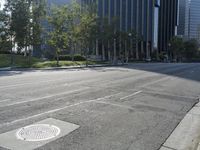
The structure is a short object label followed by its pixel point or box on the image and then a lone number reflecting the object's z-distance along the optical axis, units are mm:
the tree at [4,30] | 42281
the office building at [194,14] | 156125
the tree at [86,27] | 52469
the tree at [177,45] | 126250
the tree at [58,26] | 48562
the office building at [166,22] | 147625
